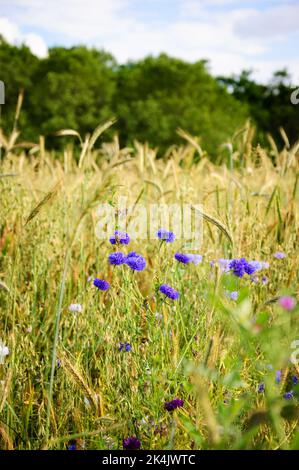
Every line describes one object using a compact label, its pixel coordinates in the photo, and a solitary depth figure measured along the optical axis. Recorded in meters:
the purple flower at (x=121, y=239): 2.27
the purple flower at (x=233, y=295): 2.29
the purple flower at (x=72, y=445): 2.14
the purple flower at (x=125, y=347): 2.21
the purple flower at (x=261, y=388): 2.28
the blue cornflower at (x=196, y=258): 2.38
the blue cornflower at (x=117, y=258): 2.22
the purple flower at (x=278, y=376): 2.31
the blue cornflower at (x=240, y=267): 2.27
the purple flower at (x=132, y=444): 2.03
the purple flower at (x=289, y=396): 2.25
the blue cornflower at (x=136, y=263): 2.21
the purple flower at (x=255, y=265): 2.31
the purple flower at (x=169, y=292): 2.19
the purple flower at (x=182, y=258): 2.31
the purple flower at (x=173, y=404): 2.08
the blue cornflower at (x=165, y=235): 2.30
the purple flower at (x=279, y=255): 2.54
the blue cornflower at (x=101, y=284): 2.26
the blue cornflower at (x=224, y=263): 2.31
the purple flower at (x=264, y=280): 2.50
